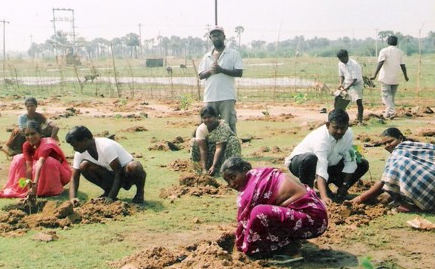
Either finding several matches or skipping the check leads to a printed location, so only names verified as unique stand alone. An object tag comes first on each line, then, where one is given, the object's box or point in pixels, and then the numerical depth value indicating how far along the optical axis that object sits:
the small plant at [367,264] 3.22
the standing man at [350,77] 10.82
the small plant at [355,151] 5.76
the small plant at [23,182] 5.18
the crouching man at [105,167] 5.59
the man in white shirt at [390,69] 12.19
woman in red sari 5.87
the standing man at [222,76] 7.90
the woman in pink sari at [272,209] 4.01
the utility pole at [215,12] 16.10
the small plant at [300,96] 12.59
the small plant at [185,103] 15.05
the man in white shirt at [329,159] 5.37
